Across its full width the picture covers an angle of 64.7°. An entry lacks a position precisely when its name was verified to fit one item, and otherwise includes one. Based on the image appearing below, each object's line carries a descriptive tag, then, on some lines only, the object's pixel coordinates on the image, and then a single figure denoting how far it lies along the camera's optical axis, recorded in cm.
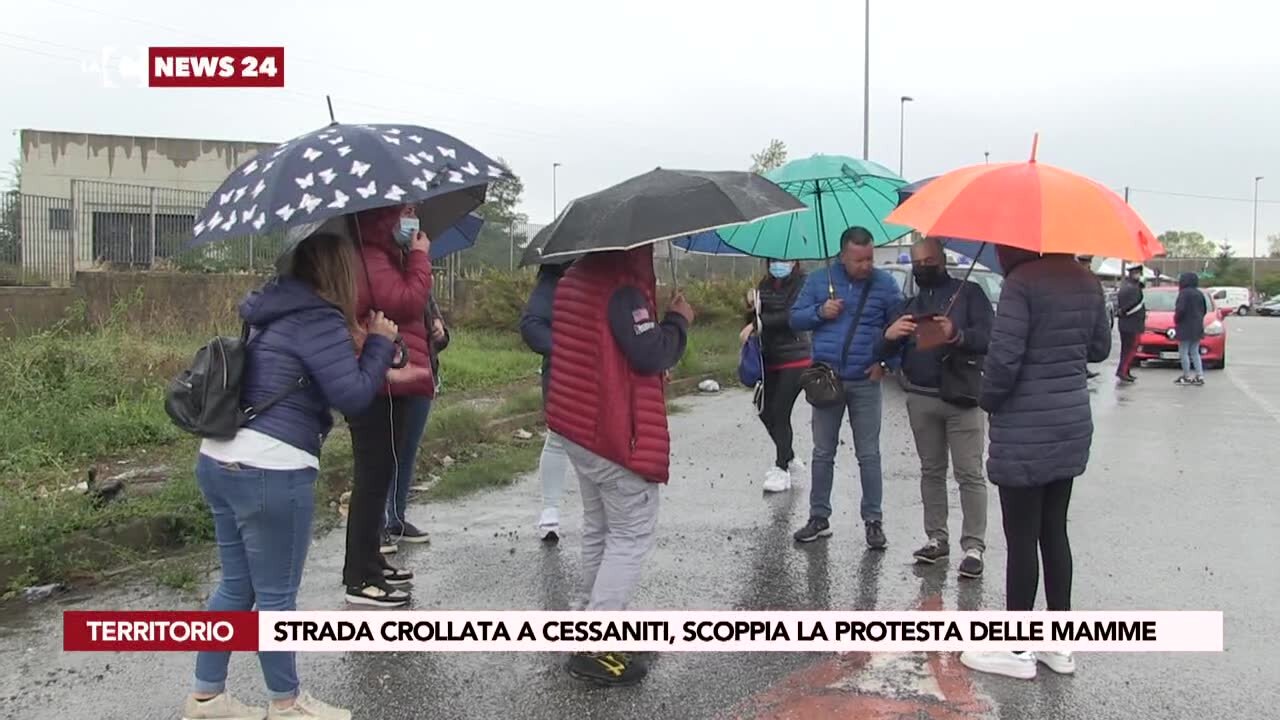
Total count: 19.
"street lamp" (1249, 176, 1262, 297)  6979
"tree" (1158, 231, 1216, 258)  9687
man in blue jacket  546
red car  1739
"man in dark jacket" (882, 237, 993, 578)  497
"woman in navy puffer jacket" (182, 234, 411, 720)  315
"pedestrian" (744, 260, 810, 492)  687
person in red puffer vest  375
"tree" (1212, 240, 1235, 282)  7531
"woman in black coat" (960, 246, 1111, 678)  379
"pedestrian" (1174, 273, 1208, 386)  1493
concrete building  1220
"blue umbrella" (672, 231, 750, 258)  558
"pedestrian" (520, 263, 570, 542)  545
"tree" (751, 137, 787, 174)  3105
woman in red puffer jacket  422
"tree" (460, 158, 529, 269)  1772
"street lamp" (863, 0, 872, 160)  2373
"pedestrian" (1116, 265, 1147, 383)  1535
